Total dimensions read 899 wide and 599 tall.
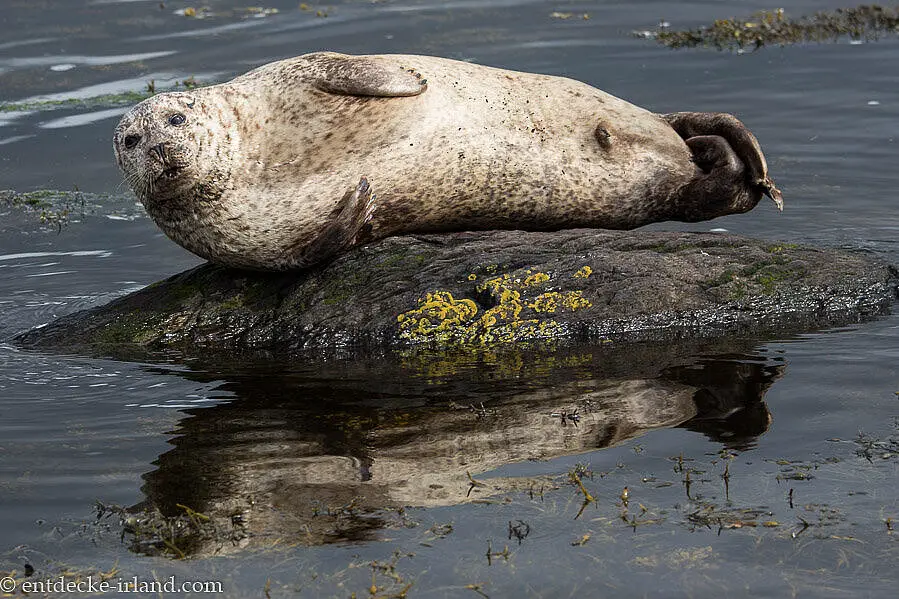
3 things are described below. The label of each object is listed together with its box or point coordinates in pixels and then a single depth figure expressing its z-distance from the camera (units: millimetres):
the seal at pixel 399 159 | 14859
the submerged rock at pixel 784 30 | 28969
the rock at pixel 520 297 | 14312
